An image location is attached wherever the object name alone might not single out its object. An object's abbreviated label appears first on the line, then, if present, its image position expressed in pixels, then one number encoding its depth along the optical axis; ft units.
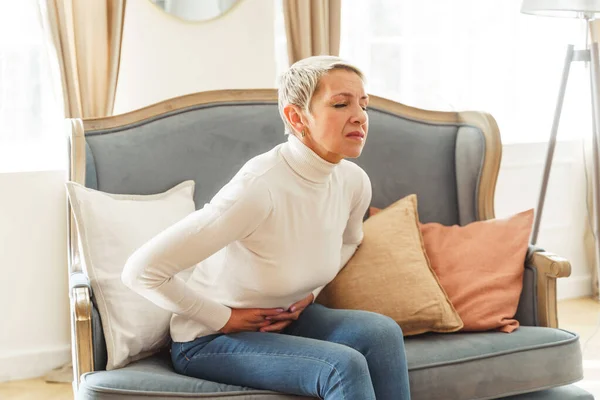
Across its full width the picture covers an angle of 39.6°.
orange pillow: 7.83
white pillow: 6.93
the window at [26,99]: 10.61
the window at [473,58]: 13.02
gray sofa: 6.65
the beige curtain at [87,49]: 10.00
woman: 6.18
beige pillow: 7.62
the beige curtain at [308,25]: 11.21
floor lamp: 10.56
